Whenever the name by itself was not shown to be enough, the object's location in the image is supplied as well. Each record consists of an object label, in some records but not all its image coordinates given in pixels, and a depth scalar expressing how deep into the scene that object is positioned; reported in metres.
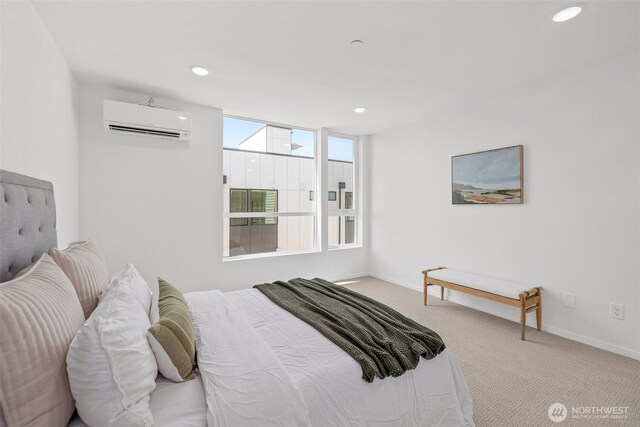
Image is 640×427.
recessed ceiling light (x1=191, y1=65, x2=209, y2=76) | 2.65
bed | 1.13
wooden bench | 2.78
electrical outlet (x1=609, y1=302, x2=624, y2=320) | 2.49
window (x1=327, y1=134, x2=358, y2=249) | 4.97
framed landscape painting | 3.16
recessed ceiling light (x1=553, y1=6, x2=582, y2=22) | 1.89
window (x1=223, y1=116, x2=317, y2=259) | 4.07
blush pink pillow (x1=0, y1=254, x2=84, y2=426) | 0.75
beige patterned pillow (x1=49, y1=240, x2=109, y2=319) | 1.37
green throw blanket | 1.43
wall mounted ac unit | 3.00
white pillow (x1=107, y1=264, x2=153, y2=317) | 1.49
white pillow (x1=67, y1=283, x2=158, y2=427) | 0.91
